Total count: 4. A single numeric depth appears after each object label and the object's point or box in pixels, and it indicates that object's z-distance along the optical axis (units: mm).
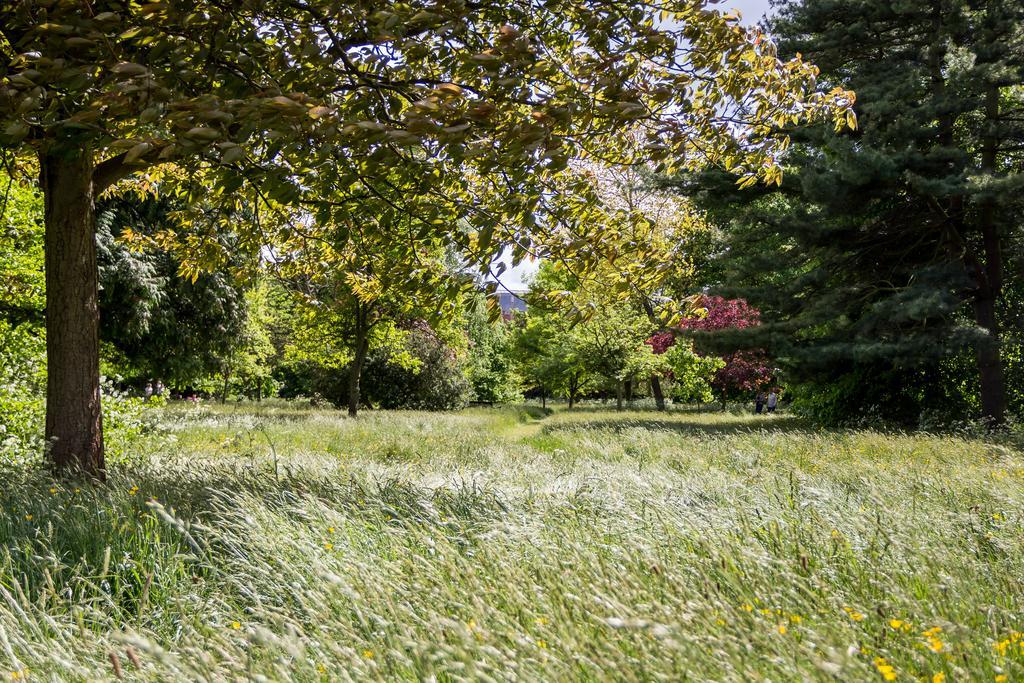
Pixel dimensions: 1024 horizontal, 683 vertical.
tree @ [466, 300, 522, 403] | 37688
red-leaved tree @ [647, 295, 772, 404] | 28594
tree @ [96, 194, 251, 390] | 15734
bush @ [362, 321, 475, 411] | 29953
